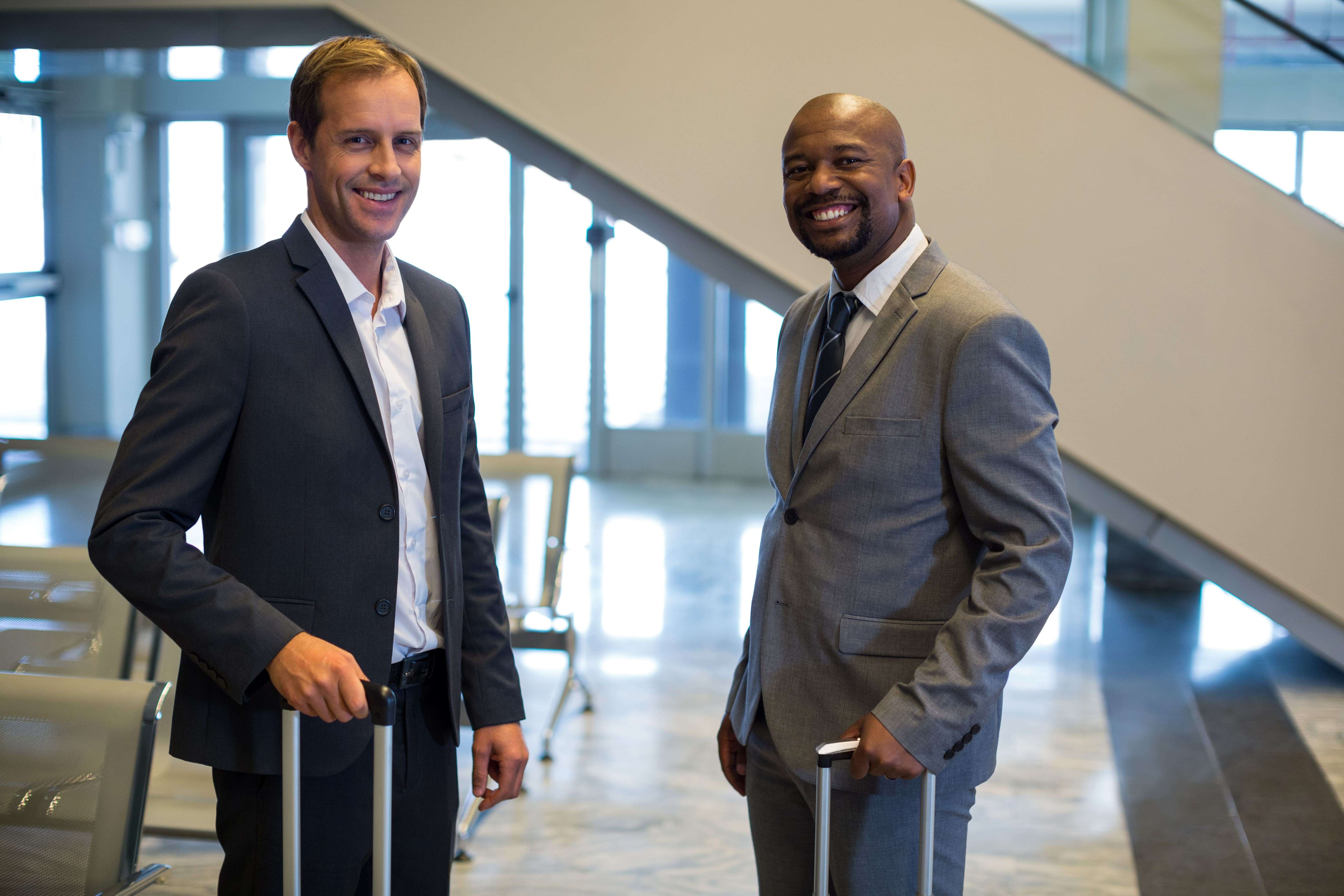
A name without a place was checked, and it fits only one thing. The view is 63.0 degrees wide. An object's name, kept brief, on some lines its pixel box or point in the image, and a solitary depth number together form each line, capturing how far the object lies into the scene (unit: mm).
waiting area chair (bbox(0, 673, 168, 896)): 1704
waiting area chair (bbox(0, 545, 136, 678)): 2414
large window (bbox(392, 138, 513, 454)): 9781
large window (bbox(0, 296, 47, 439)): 9672
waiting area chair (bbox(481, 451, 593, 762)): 3818
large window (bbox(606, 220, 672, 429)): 9648
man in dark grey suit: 1338
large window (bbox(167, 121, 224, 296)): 10297
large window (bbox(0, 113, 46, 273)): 9523
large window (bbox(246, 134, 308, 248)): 10273
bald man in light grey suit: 1520
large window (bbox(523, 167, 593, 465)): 9734
